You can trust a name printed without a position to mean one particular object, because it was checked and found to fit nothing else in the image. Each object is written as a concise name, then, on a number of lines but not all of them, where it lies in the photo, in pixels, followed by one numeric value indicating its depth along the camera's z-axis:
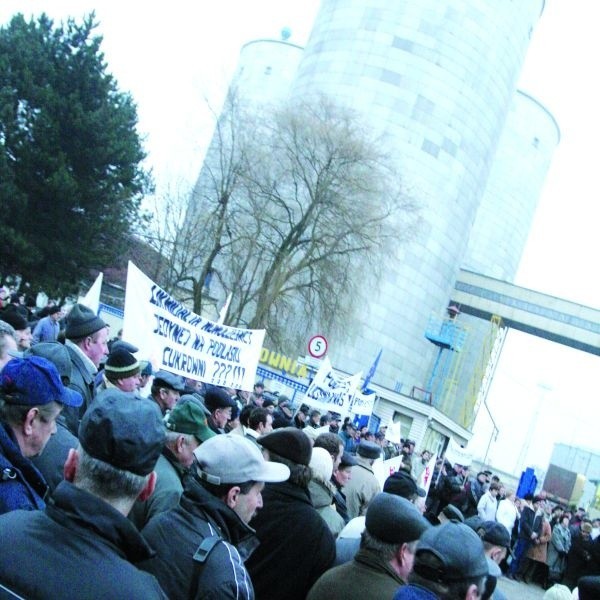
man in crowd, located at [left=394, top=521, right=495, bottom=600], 2.92
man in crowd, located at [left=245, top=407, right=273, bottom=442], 7.07
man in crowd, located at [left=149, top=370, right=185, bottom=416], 6.15
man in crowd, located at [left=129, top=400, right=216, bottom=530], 4.07
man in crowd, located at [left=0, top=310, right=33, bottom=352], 7.99
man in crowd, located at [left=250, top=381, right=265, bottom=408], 14.45
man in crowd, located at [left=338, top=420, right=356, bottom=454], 14.78
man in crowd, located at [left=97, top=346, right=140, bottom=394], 5.62
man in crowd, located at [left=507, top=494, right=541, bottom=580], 16.45
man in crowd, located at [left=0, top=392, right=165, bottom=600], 1.93
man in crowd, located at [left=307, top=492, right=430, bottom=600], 3.48
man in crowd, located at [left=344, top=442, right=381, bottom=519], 7.21
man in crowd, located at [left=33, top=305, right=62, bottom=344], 10.87
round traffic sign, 17.91
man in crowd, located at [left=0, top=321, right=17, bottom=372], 4.86
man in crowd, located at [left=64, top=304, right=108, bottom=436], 5.61
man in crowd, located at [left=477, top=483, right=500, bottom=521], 14.98
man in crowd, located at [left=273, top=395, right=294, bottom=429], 11.45
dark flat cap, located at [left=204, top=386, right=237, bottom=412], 6.62
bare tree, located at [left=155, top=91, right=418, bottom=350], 26.88
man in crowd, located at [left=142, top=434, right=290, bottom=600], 2.64
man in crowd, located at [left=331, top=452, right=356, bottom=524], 6.58
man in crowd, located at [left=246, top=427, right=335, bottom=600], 3.92
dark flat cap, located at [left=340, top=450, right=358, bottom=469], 6.71
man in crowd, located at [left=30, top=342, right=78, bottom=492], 3.60
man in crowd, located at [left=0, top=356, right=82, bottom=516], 2.92
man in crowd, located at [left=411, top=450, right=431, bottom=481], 18.28
